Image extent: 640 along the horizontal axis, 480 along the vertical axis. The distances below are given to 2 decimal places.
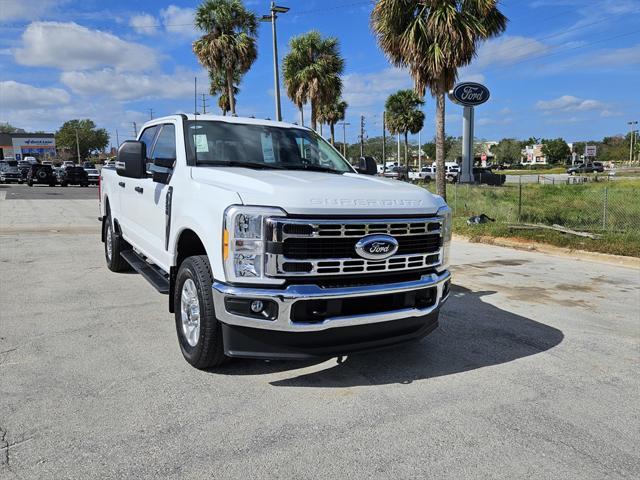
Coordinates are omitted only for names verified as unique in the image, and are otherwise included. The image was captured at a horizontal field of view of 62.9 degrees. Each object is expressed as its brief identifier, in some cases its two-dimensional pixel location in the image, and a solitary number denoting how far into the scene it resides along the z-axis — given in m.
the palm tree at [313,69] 28.84
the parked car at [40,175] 38.50
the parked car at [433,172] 52.88
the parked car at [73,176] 38.72
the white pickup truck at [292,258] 3.47
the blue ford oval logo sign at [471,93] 27.61
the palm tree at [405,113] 51.97
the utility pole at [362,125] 80.28
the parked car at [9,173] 42.50
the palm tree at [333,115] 41.81
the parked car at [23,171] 43.46
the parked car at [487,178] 40.51
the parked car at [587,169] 74.44
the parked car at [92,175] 41.31
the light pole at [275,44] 21.72
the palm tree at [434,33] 13.85
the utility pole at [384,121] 53.76
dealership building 97.25
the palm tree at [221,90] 35.02
